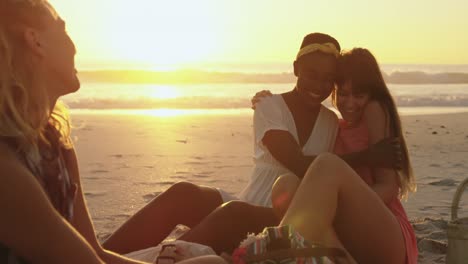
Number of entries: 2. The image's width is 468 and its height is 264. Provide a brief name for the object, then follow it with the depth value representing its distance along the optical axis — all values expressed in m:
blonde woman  2.34
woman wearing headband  4.10
